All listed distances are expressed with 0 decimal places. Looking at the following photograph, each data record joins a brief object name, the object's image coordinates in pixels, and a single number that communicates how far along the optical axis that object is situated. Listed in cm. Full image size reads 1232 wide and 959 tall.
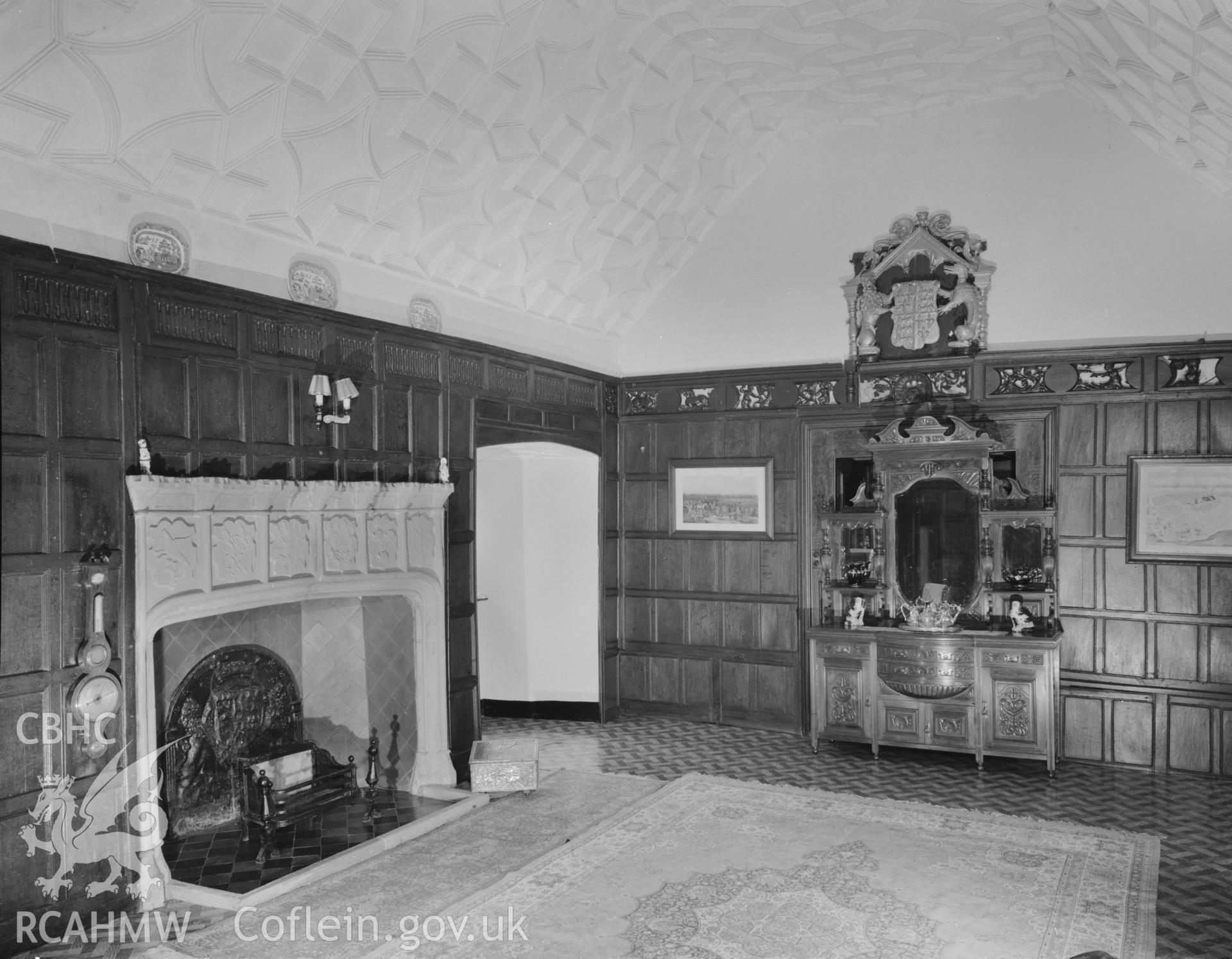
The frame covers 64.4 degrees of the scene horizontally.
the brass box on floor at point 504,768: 698
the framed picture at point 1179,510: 773
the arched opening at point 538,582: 993
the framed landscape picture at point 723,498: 949
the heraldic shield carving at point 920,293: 859
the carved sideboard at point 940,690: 780
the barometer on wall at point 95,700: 473
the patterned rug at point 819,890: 471
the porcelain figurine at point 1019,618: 808
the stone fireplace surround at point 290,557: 511
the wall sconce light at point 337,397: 616
